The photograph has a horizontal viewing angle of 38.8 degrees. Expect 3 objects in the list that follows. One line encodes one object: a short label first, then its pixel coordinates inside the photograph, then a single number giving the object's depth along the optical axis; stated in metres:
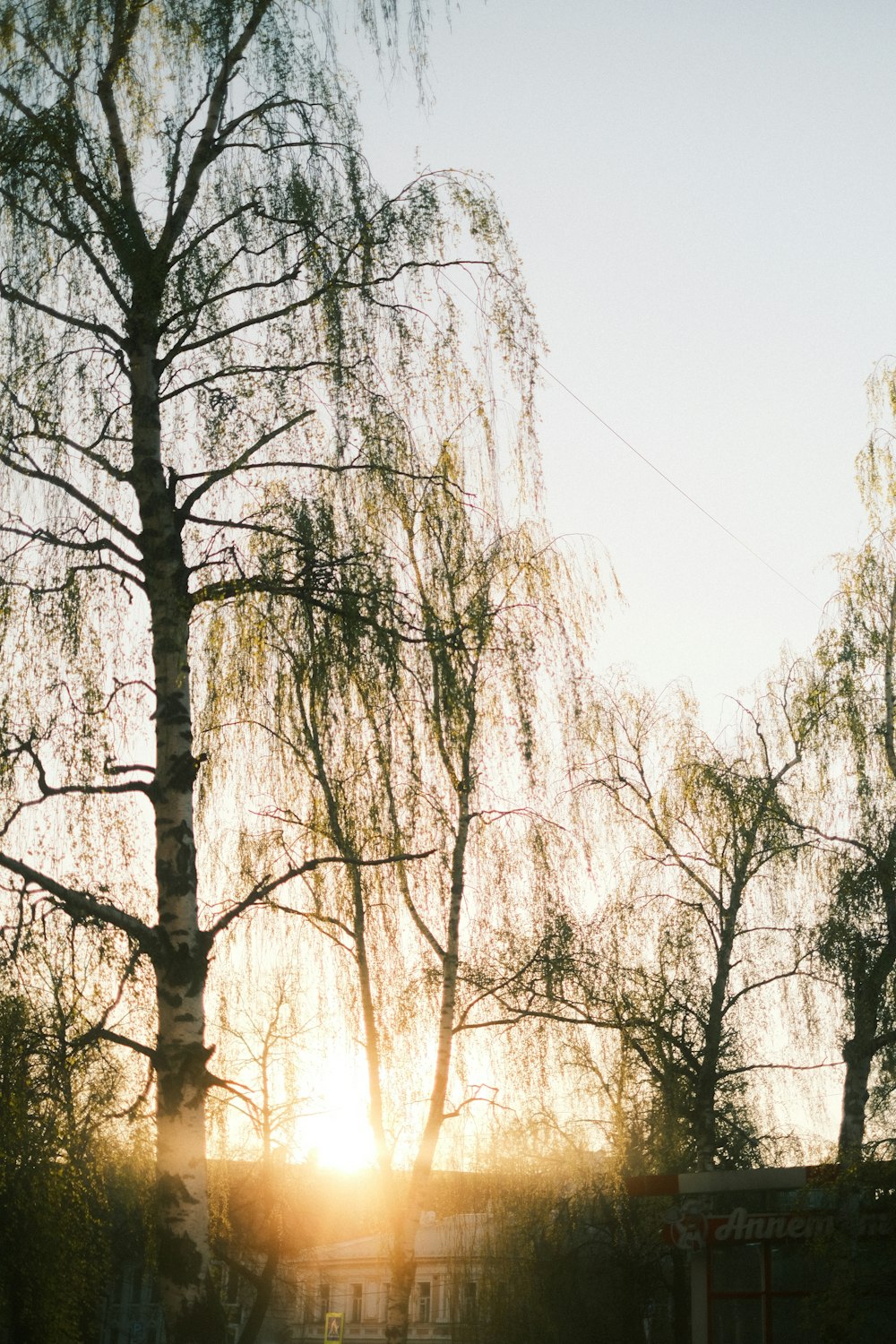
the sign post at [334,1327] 36.29
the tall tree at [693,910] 18.42
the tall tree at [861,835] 15.60
